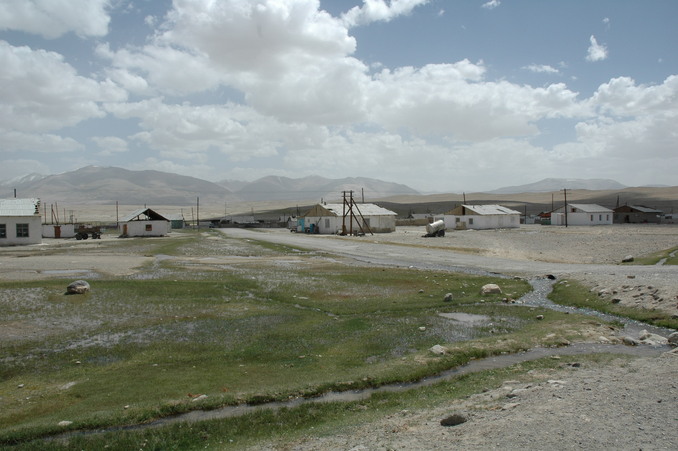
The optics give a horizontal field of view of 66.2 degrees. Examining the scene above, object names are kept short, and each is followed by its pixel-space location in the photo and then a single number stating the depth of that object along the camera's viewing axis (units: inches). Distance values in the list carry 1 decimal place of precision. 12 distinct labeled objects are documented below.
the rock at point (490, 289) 930.1
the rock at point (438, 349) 556.7
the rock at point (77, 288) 922.1
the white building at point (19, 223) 2247.8
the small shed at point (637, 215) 4224.9
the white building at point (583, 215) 3993.6
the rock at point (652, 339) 579.8
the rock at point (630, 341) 582.6
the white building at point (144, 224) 3184.1
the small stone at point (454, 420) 341.1
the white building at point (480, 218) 3597.4
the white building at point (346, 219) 3476.9
